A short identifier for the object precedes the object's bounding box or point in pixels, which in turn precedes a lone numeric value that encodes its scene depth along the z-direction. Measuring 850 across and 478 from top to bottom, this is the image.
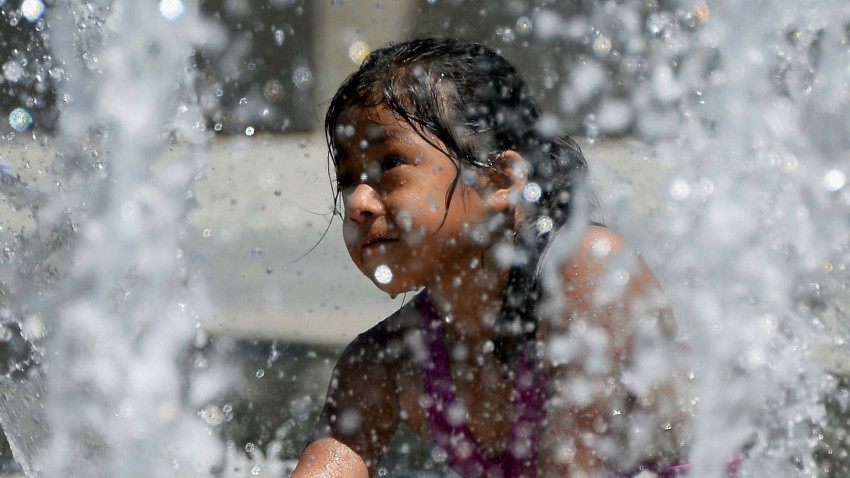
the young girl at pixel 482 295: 3.30
